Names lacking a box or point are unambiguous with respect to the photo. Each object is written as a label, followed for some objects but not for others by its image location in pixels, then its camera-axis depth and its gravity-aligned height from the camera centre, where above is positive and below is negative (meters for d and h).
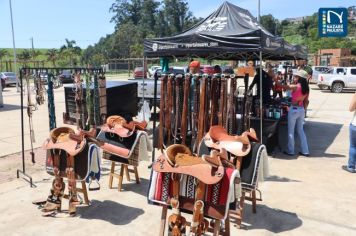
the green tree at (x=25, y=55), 59.12 +2.65
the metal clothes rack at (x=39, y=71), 5.53 +0.00
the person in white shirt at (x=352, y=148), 5.84 -1.34
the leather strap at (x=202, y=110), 5.54 -0.65
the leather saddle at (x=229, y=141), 3.91 -0.80
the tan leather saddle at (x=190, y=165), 3.07 -0.84
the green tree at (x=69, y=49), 60.84 +4.08
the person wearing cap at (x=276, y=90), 8.96 -0.59
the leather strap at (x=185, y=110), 5.68 -0.66
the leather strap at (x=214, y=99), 5.59 -0.48
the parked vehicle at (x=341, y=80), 21.42 -0.83
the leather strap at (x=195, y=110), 5.64 -0.66
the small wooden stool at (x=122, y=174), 5.17 -1.51
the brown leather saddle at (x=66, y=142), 4.23 -0.84
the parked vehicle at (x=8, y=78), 29.44 -0.51
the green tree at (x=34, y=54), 59.72 +2.86
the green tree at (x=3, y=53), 58.84 +3.15
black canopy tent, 6.08 +0.51
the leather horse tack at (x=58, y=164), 4.25 -1.10
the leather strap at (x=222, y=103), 5.58 -0.54
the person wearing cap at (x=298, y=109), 6.82 -0.81
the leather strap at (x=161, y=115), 5.83 -0.75
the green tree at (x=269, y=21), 104.46 +13.21
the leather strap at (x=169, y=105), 5.78 -0.59
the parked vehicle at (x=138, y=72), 28.03 -0.21
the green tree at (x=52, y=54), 56.84 +2.73
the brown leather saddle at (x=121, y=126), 5.02 -0.79
